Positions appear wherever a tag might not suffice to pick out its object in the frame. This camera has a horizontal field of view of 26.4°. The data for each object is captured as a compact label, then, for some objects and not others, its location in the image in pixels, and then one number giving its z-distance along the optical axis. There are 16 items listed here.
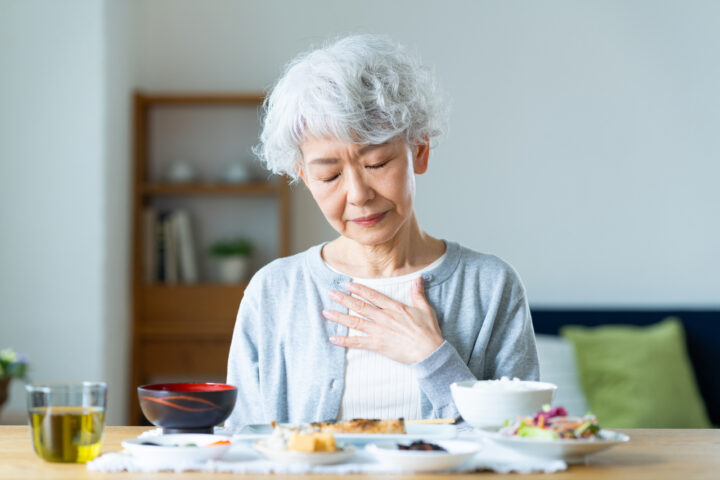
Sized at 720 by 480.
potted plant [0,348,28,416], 3.61
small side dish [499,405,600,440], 1.59
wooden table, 1.54
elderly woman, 1.95
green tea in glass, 1.58
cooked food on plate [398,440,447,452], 1.56
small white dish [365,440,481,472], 1.53
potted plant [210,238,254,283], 4.65
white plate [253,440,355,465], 1.55
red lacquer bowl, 1.66
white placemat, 1.55
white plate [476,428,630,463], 1.57
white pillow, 4.07
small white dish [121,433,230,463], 1.56
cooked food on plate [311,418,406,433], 1.67
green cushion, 4.06
